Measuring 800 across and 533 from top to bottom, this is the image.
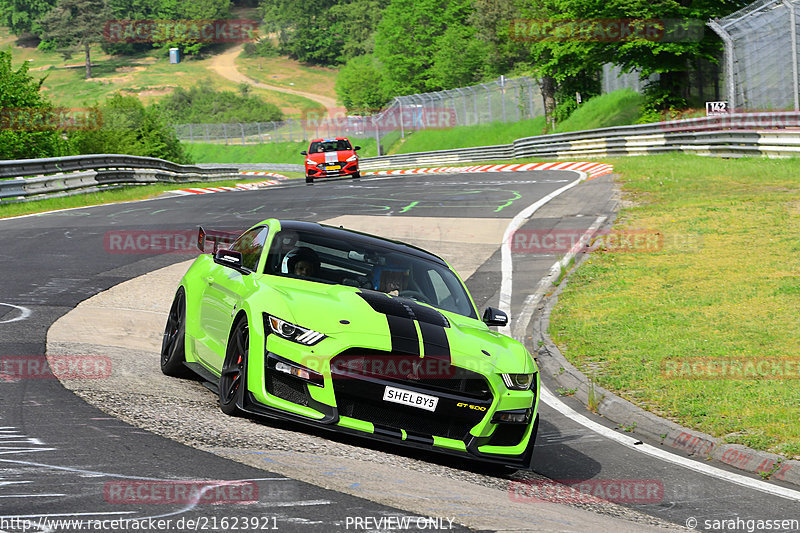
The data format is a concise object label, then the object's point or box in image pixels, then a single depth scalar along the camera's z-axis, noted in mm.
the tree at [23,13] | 182875
